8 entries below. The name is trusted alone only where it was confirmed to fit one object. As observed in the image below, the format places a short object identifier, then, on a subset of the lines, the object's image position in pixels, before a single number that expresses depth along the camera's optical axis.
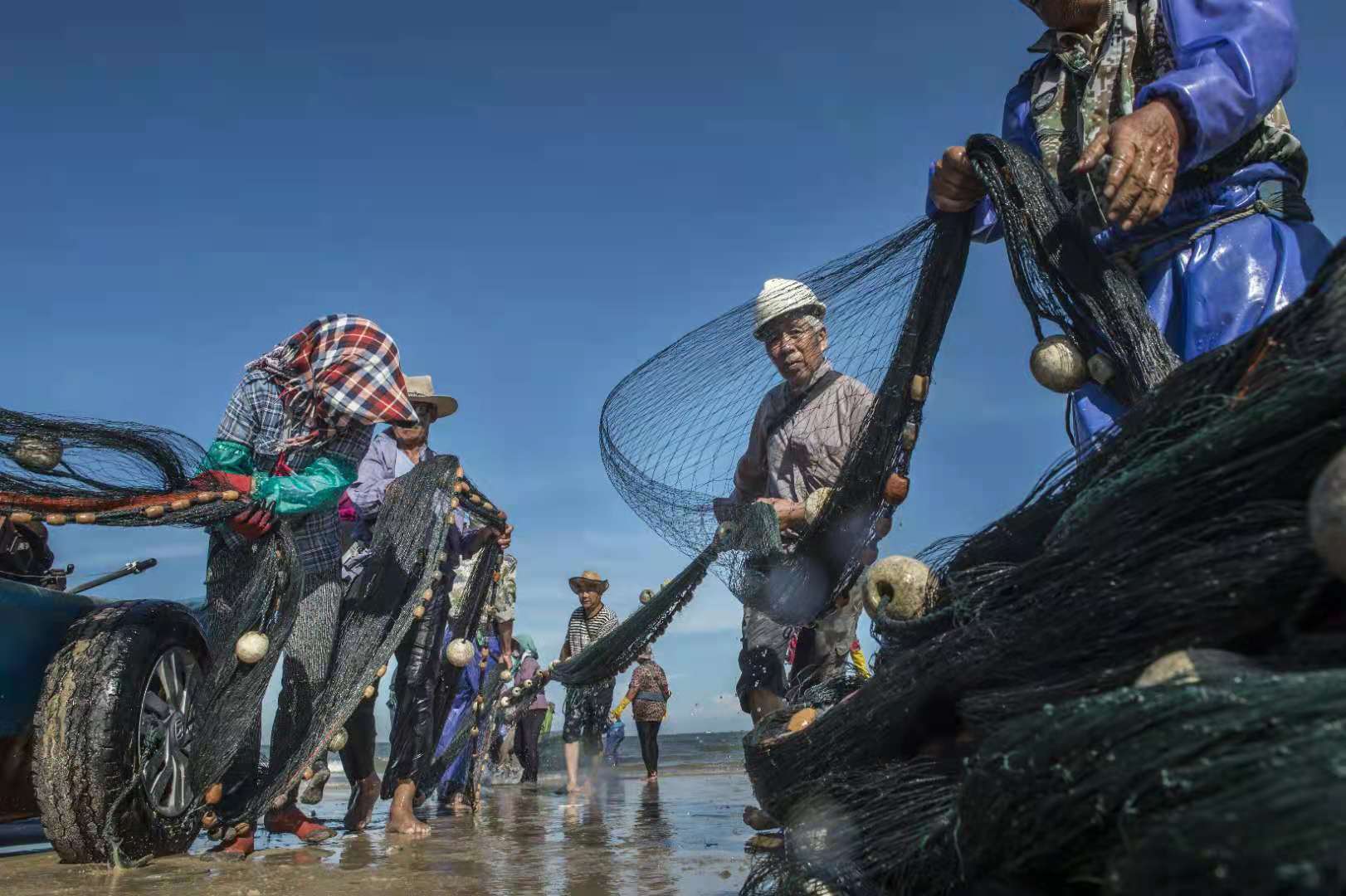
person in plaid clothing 4.72
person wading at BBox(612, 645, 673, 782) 12.77
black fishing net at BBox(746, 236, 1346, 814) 1.33
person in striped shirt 10.84
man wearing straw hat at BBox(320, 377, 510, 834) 5.75
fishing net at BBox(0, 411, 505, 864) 4.00
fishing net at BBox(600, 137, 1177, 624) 2.42
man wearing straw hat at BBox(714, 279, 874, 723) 4.51
